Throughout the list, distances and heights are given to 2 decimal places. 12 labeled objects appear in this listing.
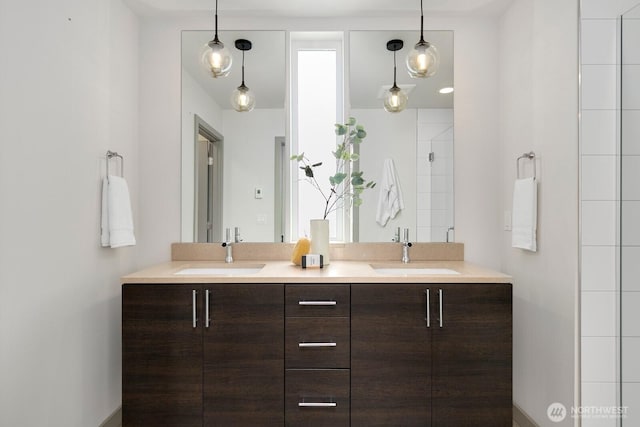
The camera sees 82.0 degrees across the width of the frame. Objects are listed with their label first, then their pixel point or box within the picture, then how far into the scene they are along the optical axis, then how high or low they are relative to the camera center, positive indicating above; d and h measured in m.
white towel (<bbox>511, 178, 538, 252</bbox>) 1.89 -0.01
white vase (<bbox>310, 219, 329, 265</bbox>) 2.15 -0.16
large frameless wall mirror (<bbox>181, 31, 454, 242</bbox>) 2.38 +0.46
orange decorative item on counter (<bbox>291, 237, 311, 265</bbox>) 2.11 -0.22
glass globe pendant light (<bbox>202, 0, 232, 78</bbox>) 2.03 +0.85
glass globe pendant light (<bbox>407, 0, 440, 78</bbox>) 2.01 +0.84
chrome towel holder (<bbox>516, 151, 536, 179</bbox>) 1.95 +0.30
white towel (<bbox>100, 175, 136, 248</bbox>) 1.91 -0.02
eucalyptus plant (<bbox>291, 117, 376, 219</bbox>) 2.25 +0.24
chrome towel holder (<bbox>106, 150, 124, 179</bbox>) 2.00 +0.30
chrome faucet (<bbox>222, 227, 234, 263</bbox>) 2.31 -0.26
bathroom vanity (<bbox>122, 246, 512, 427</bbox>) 1.72 -0.66
